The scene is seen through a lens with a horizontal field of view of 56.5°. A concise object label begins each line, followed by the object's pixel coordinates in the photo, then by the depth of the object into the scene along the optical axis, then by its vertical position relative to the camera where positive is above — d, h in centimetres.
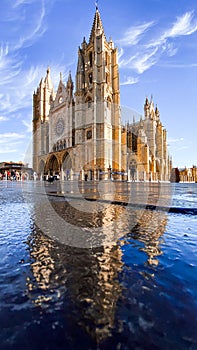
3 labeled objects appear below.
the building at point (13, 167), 5078 +350
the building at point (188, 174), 5844 +97
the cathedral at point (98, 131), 2825 +829
